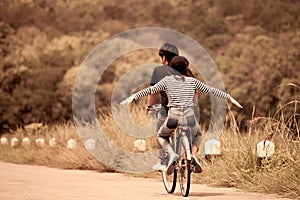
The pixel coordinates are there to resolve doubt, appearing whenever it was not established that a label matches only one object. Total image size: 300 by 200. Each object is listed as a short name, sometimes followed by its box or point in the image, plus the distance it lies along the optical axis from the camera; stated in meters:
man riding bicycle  20.08
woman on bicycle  18.87
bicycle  18.47
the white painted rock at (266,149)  21.63
